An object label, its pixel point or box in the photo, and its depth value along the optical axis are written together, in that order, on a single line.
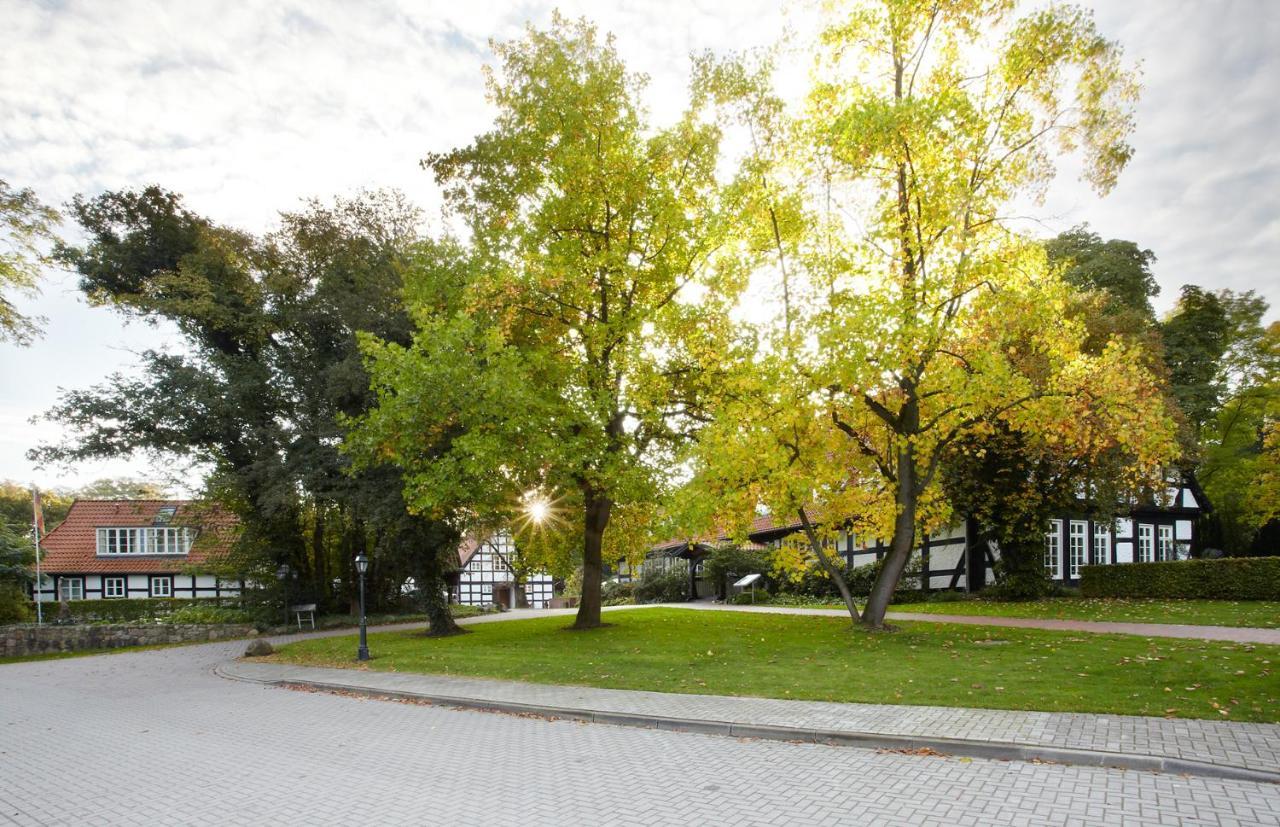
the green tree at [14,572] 28.14
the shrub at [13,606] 27.82
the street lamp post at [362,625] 15.98
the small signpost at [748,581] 29.52
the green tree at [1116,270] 32.09
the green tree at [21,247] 24.53
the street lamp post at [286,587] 26.57
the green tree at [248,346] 23.72
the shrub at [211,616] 27.09
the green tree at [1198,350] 31.06
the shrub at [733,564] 31.67
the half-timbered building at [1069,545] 27.02
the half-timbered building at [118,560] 37.62
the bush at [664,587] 36.25
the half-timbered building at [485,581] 43.44
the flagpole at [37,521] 29.22
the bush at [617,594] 39.47
